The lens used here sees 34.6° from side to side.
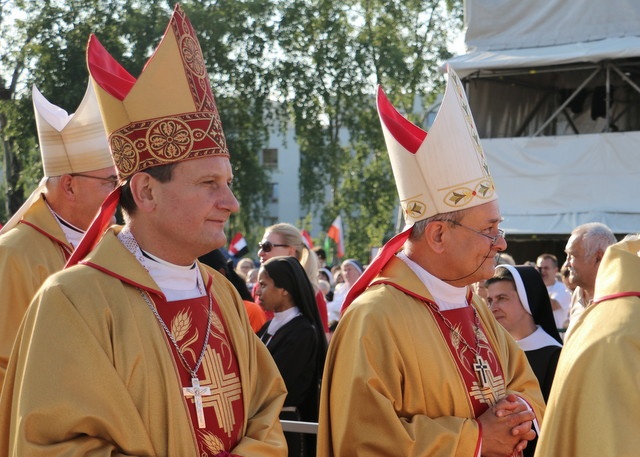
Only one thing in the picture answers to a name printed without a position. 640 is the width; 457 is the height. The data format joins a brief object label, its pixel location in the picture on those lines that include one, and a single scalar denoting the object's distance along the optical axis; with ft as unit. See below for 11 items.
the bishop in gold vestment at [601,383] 9.92
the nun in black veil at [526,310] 19.33
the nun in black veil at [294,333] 20.77
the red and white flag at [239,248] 56.94
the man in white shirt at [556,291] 33.06
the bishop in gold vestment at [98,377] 10.25
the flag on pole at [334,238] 82.02
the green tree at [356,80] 108.47
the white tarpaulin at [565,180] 60.34
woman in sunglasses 25.54
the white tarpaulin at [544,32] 59.31
